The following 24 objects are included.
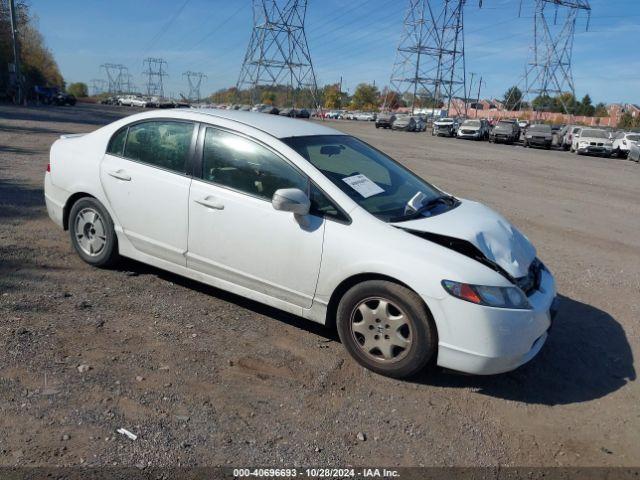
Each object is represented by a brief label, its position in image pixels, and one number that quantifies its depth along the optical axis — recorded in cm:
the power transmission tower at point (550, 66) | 6481
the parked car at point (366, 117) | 9488
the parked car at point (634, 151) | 3032
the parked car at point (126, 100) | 9831
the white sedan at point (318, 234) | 343
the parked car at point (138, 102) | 8967
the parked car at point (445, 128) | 4719
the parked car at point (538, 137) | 3716
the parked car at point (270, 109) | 6070
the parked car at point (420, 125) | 5429
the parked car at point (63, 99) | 6031
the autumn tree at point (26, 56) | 5528
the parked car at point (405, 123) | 5259
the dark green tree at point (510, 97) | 10239
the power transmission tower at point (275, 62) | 6297
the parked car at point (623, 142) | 3285
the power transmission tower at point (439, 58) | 6932
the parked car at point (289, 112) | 6385
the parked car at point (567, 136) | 3750
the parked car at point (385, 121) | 5447
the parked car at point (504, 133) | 3975
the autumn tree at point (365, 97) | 14038
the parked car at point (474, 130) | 4284
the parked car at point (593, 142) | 3359
